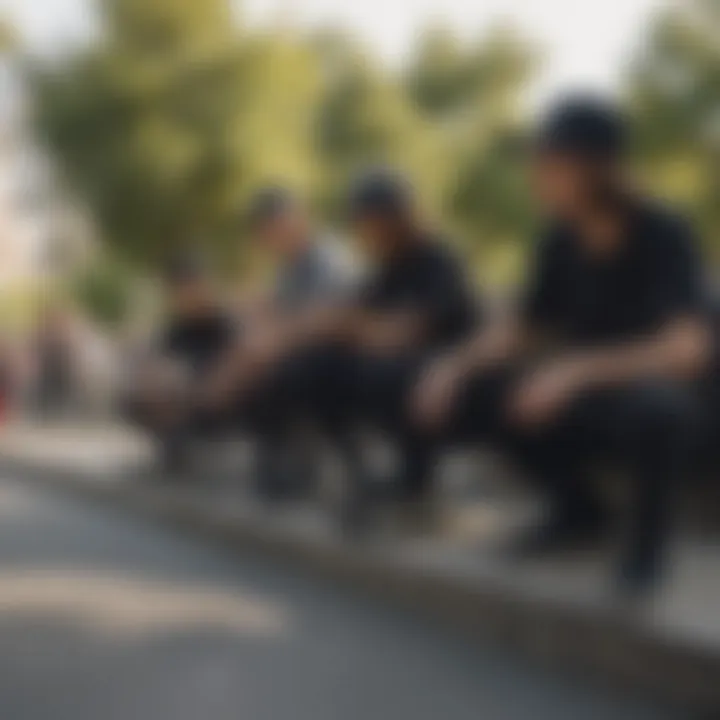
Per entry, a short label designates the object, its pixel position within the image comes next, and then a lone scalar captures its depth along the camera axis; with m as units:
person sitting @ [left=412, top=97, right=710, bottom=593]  2.90
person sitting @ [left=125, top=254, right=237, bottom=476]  5.05
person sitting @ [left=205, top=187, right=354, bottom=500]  4.21
